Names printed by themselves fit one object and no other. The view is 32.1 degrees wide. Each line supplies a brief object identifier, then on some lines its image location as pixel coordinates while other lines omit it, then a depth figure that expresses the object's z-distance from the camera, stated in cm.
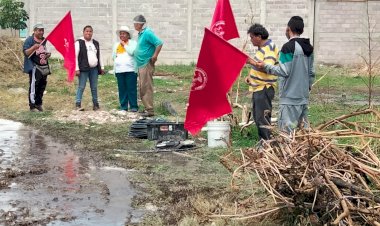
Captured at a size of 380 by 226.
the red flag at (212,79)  798
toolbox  1029
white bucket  962
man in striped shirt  878
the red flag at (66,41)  1298
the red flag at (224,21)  1030
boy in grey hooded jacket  802
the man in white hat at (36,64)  1303
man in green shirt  1281
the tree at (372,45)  2261
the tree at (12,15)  2222
